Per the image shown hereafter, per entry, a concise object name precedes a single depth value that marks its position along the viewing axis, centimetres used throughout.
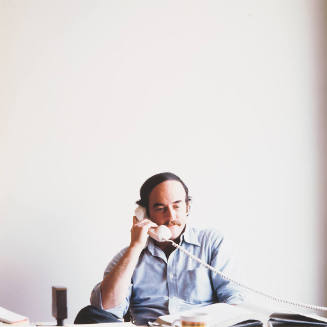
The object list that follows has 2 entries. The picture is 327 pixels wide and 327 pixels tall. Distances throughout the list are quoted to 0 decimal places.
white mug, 233
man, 299
